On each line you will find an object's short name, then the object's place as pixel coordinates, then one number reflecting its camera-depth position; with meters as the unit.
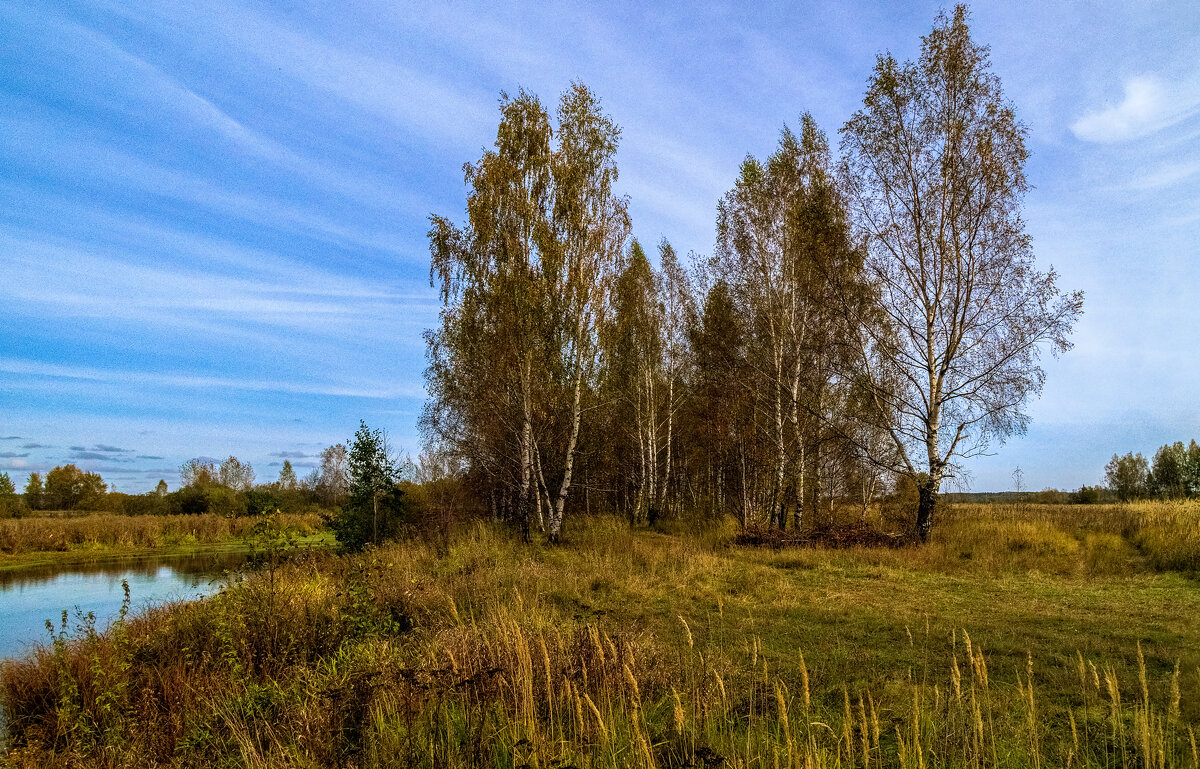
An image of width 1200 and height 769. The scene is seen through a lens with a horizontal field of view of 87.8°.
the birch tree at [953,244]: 13.92
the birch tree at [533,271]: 16.23
